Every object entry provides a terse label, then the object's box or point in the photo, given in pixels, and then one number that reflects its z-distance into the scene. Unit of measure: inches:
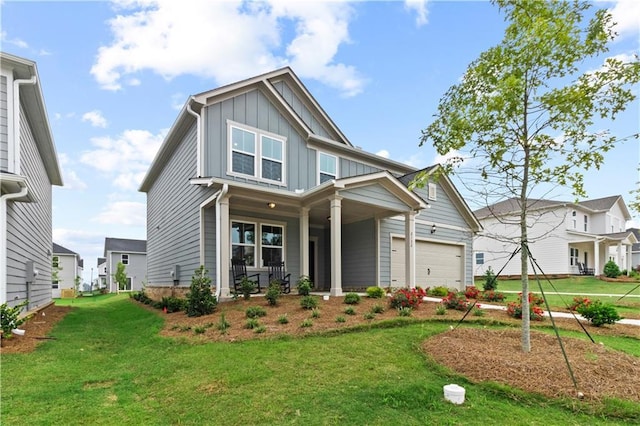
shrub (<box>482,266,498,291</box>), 487.8
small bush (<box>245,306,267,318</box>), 273.7
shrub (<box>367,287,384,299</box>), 366.6
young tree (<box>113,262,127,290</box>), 1121.4
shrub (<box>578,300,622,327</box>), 270.9
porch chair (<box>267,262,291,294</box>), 413.6
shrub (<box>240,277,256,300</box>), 348.5
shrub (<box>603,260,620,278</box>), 917.2
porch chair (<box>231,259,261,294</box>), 379.3
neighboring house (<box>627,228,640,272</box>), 1538.1
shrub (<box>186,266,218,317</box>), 306.8
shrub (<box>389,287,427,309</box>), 299.0
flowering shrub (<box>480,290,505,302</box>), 411.2
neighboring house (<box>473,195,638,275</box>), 974.4
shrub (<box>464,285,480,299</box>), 399.1
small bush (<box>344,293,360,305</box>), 323.6
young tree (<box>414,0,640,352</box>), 177.3
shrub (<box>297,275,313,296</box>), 351.6
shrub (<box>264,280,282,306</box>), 316.5
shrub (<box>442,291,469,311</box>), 313.6
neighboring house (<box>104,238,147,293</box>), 1290.6
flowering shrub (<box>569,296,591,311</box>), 298.0
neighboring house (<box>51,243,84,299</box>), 1259.8
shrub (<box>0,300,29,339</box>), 234.2
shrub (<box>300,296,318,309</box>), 297.5
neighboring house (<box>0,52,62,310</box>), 277.1
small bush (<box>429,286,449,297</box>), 443.2
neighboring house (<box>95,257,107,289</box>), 1464.0
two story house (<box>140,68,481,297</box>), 396.2
